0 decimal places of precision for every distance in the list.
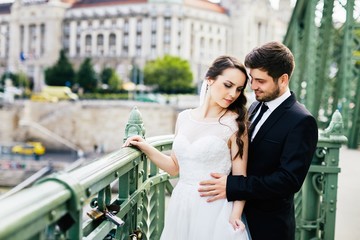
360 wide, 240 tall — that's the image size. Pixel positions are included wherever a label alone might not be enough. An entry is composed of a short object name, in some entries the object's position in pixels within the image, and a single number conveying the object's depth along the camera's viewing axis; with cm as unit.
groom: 218
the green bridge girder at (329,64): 595
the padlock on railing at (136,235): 263
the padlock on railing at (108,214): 212
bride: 230
